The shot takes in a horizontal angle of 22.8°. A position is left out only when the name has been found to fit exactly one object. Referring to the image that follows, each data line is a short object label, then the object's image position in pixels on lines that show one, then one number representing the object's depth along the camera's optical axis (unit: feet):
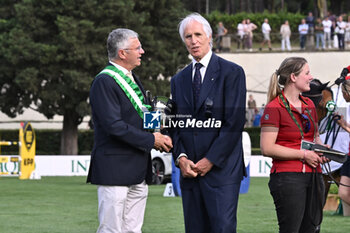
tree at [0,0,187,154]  123.54
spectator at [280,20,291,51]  173.40
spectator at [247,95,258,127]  148.46
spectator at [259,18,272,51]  175.01
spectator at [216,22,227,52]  173.47
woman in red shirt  21.94
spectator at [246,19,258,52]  173.37
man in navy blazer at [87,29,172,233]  22.24
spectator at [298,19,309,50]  170.19
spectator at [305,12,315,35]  171.42
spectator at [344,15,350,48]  169.27
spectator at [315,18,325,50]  172.54
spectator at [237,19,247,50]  176.04
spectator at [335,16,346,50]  167.53
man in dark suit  20.63
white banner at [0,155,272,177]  92.27
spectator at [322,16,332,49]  168.14
